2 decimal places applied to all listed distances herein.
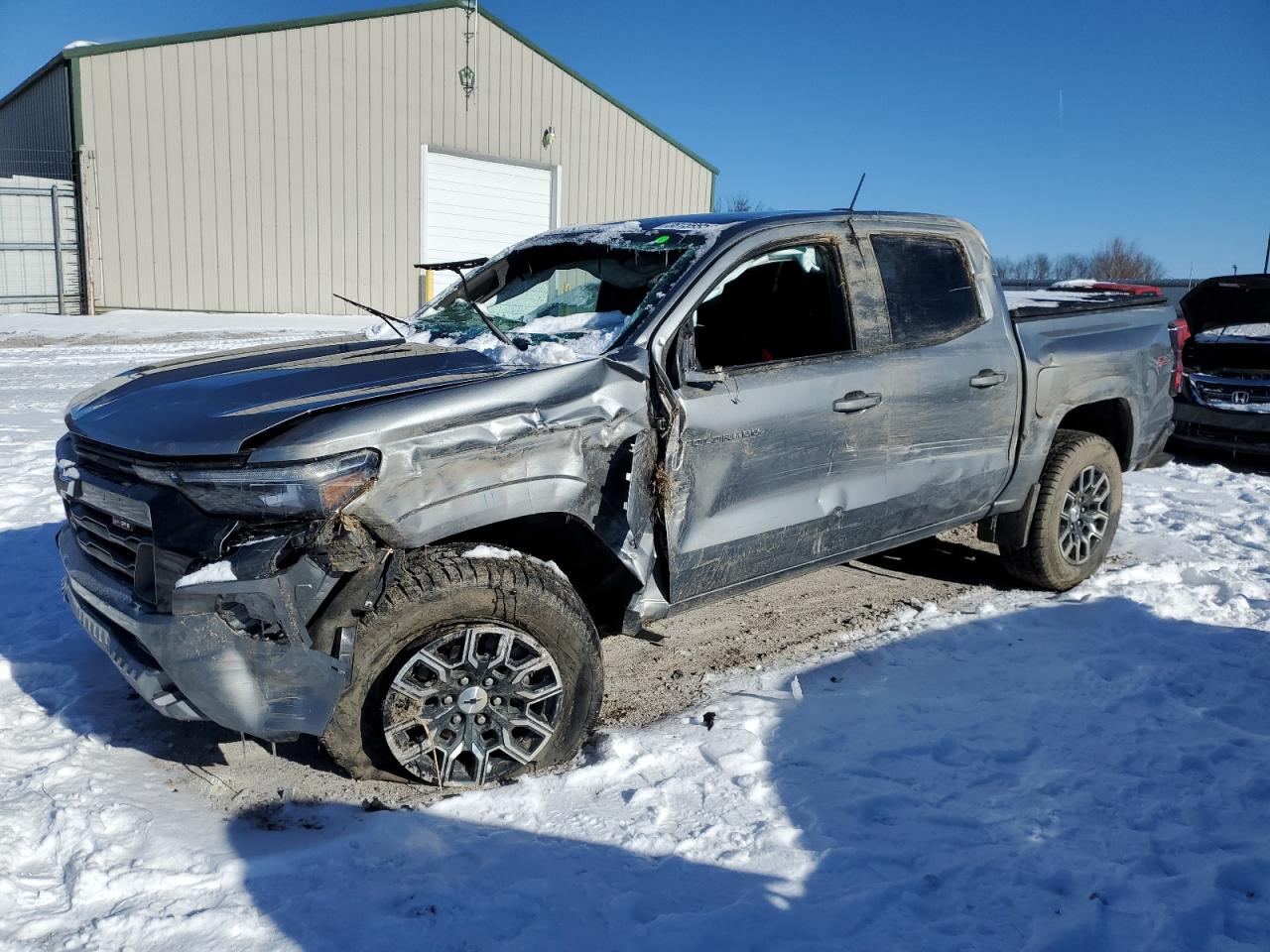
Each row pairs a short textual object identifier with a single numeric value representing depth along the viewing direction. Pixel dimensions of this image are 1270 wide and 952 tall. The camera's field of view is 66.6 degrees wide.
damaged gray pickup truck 2.75
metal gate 15.96
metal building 16.30
